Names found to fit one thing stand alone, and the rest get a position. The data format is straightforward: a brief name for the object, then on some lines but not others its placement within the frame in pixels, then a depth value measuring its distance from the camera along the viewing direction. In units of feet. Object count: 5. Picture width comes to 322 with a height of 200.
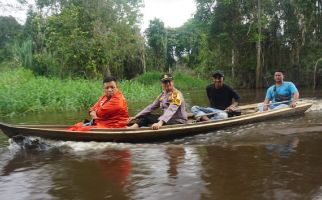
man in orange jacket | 20.30
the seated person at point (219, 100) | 25.59
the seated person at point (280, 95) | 29.27
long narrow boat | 19.29
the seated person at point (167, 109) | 21.61
